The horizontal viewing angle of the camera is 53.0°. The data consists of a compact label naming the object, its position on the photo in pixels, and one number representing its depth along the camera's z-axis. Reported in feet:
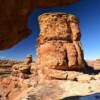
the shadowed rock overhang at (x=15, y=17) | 12.84
